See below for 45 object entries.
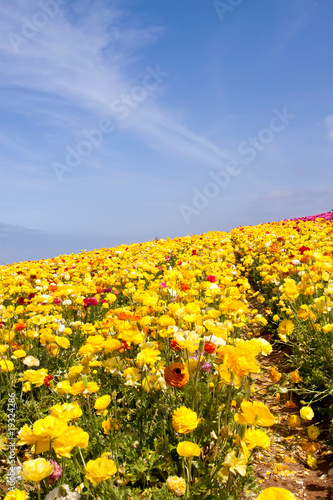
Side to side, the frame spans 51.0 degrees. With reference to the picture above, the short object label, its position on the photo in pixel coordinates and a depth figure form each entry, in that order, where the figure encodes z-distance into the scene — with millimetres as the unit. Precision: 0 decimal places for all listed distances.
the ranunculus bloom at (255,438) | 1462
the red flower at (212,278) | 4480
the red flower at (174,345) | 2267
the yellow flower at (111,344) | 2396
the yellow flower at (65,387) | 1991
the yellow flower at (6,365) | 2827
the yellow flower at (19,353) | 2859
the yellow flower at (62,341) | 2945
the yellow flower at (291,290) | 3328
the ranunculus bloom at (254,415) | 1473
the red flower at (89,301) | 4418
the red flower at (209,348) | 2166
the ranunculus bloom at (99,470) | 1367
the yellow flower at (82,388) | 1940
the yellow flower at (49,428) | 1360
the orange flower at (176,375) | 1797
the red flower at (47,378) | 2696
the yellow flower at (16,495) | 1348
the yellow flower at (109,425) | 2209
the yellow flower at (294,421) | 3070
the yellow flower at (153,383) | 2279
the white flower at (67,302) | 4719
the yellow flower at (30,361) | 2932
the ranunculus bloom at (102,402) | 1920
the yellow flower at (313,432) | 2881
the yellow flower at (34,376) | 2195
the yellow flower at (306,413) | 2691
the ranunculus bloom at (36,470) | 1311
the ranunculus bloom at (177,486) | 1646
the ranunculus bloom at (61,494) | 1503
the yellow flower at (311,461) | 2727
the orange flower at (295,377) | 3197
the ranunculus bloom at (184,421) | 1582
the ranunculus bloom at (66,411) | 1489
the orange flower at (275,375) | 3260
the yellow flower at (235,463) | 1521
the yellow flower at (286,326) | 2926
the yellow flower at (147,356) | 2158
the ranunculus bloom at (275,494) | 1121
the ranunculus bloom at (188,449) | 1491
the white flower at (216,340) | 2389
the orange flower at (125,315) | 2743
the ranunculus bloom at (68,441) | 1353
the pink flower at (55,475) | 1626
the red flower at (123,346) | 2793
